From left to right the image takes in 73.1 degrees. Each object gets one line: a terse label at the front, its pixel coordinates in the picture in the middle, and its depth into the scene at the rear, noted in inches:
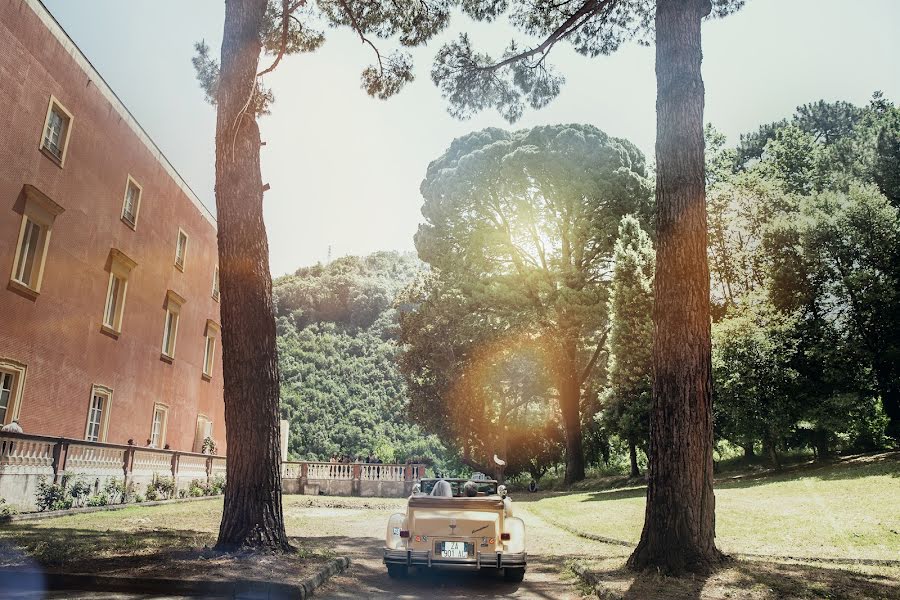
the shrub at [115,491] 635.5
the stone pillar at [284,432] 1369.3
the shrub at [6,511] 449.0
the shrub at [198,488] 884.6
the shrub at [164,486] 763.4
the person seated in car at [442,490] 335.4
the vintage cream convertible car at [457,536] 300.4
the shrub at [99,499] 595.3
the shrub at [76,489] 556.4
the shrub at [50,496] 515.3
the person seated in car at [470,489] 347.9
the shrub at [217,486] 962.1
